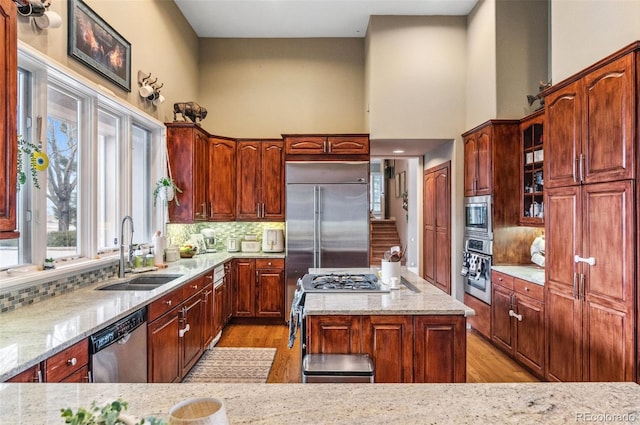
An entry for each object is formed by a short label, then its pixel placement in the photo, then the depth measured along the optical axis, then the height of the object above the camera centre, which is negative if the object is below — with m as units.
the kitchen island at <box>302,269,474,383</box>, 2.20 -0.77
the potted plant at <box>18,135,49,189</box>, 1.97 +0.31
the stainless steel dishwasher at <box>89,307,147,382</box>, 1.83 -0.77
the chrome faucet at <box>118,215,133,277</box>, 3.04 -0.39
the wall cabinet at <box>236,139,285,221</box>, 5.15 +0.65
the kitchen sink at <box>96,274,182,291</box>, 2.86 -0.59
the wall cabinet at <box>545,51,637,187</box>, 2.15 +0.59
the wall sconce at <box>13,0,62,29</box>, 2.19 +1.26
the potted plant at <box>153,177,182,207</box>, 4.04 +0.29
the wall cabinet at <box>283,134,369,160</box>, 4.88 +0.92
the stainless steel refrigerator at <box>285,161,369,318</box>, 4.82 -0.14
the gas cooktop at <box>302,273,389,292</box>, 2.64 -0.55
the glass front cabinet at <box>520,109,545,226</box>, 3.65 +0.45
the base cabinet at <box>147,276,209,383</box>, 2.44 -0.93
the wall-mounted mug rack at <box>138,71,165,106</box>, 3.70 +1.33
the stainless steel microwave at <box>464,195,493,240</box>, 3.98 -0.03
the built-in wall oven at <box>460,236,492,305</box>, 3.98 -0.63
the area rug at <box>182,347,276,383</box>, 3.23 -1.49
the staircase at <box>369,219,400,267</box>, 10.20 -0.72
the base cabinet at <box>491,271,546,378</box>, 3.08 -1.02
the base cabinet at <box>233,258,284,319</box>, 4.80 -1.01
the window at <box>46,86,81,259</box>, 2.59 +0.31
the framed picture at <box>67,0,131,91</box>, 2.65 +1.39
